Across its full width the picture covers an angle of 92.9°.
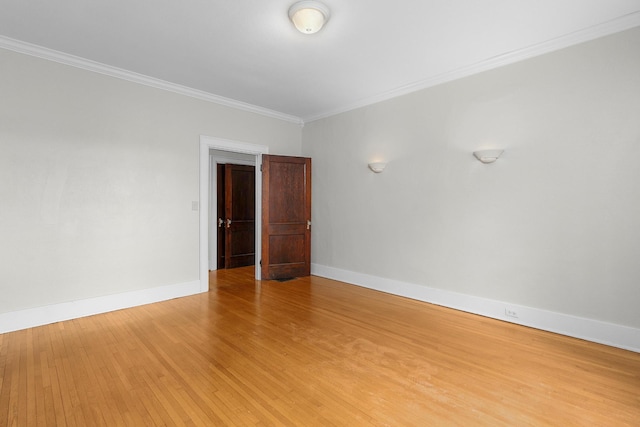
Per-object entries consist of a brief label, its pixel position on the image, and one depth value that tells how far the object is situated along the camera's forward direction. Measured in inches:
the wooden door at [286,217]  206.5
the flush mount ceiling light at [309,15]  96.8
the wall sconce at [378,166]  181.9
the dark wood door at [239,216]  248.8
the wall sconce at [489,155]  135.0
